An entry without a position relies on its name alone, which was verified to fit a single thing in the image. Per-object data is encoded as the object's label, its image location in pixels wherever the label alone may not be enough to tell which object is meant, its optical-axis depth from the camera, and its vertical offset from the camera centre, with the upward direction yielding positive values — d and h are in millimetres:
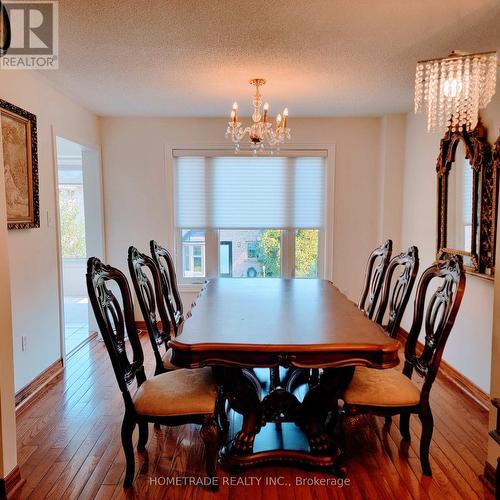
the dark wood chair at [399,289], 2365 -422
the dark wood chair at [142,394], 1881 -859
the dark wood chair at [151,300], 2334 -488
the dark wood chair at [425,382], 1920 -847
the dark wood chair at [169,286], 2746 -472
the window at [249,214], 4559 +79
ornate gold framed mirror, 2734 +161
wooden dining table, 1788 -611
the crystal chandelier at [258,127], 2889 +692
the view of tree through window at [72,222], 6586 -14
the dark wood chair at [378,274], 2742 -375
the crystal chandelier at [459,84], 1909 +677
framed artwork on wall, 2734 +407
